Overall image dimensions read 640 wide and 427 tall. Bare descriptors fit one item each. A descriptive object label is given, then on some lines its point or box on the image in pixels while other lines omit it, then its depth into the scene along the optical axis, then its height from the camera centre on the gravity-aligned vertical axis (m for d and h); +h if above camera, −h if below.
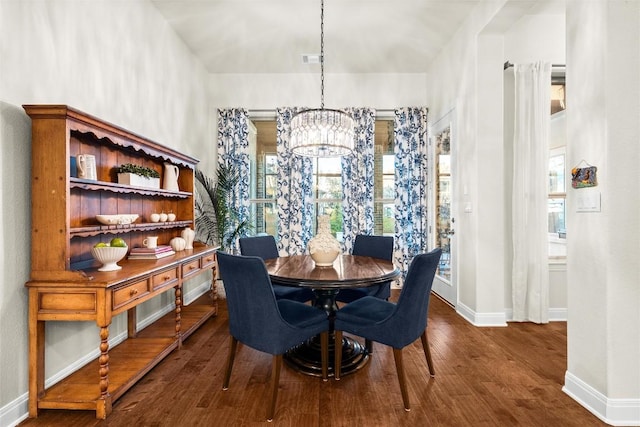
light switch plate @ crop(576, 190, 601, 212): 1.93 +0.06
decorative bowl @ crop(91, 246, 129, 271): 2.10 -0.28
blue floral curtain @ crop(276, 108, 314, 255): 4.89 +0.27
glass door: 4.16 -0.03
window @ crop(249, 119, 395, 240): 5.11 +0.40
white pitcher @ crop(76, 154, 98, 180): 2.12 +0.30
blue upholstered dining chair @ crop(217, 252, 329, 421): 1.89 -0.63
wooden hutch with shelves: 1.87 -0.37
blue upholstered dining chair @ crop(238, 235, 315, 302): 2.98 -0.42
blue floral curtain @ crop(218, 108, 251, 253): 4.92 +0.99
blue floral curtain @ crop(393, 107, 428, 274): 4.93 +0.55
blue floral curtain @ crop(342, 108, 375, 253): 4.91 +0.47
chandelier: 2.87 +0.72
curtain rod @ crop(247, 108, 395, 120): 4.99 +1.52
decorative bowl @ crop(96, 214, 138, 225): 2.30 -0.05
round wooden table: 2.17 -0.46
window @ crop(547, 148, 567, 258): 3.63 +0.05
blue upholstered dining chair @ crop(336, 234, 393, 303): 2.93 -0.44
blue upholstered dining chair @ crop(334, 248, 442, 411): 1.97 -0.70
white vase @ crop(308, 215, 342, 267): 2.57 -0.28
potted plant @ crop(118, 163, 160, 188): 2.59 +0.30
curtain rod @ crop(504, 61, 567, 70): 3.52 +1.57
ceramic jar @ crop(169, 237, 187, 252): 3.23 -0.32
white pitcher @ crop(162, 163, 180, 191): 3.25 +0.34
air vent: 4.35 +2.08
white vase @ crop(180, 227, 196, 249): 3.38 -0.25
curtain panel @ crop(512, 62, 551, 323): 3.44 +0.19
